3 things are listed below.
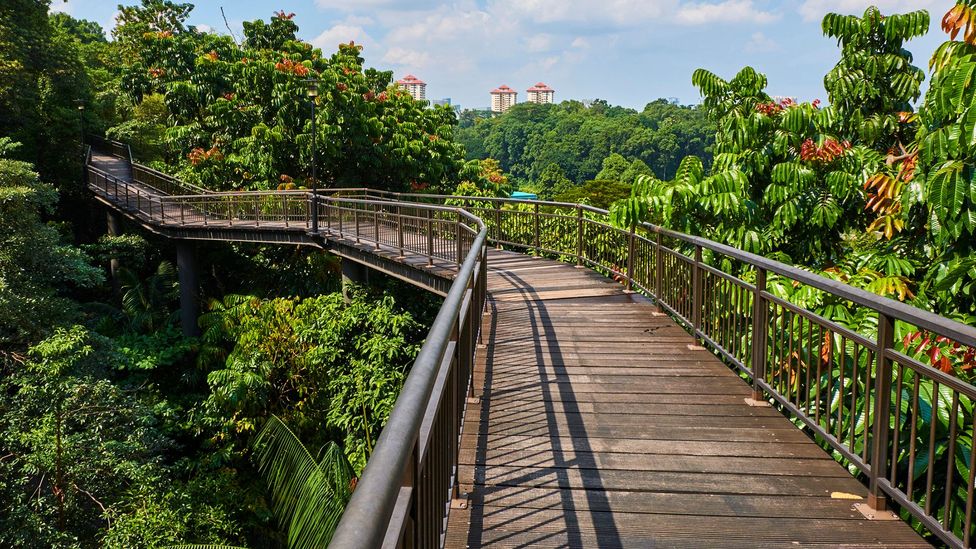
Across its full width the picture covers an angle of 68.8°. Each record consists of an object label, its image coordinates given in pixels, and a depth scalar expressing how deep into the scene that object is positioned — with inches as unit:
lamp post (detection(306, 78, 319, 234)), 737.0
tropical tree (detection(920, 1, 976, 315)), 191.6
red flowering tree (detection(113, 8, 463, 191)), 974.4
